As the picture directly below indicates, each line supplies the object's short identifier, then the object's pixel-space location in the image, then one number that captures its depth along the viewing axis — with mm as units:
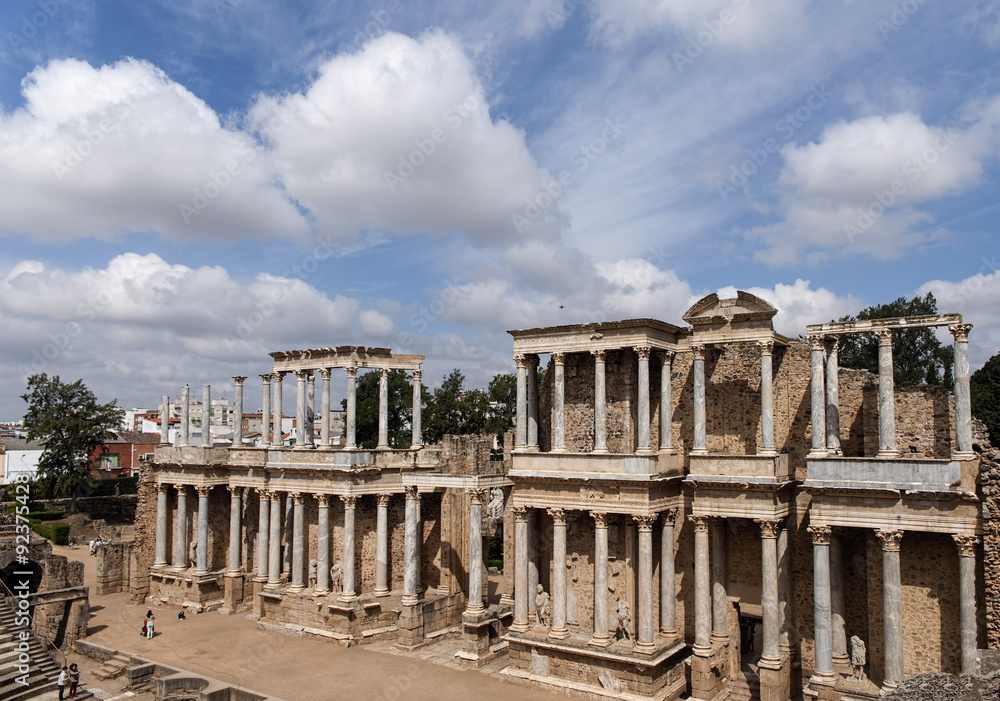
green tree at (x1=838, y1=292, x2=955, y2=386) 41097
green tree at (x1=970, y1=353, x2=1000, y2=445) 37038
